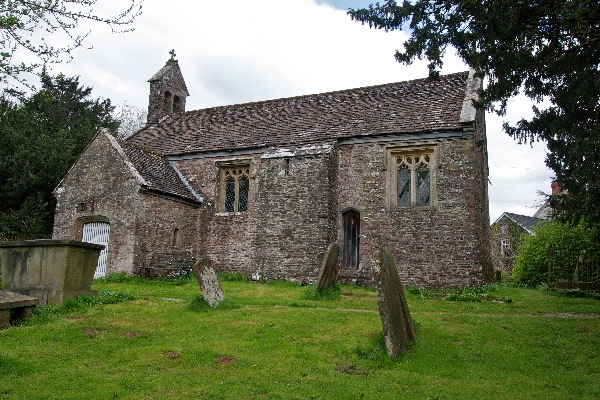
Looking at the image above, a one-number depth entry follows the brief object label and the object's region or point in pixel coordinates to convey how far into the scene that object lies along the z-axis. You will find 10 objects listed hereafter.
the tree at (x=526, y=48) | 7.37
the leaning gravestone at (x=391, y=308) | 7.00
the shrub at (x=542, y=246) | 21.12
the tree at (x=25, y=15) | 7.13
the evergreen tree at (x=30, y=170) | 22.95
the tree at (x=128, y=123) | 43.11
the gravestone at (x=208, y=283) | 10.41
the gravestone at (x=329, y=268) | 12.41
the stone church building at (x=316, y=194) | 16.27
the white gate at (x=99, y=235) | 17.56
